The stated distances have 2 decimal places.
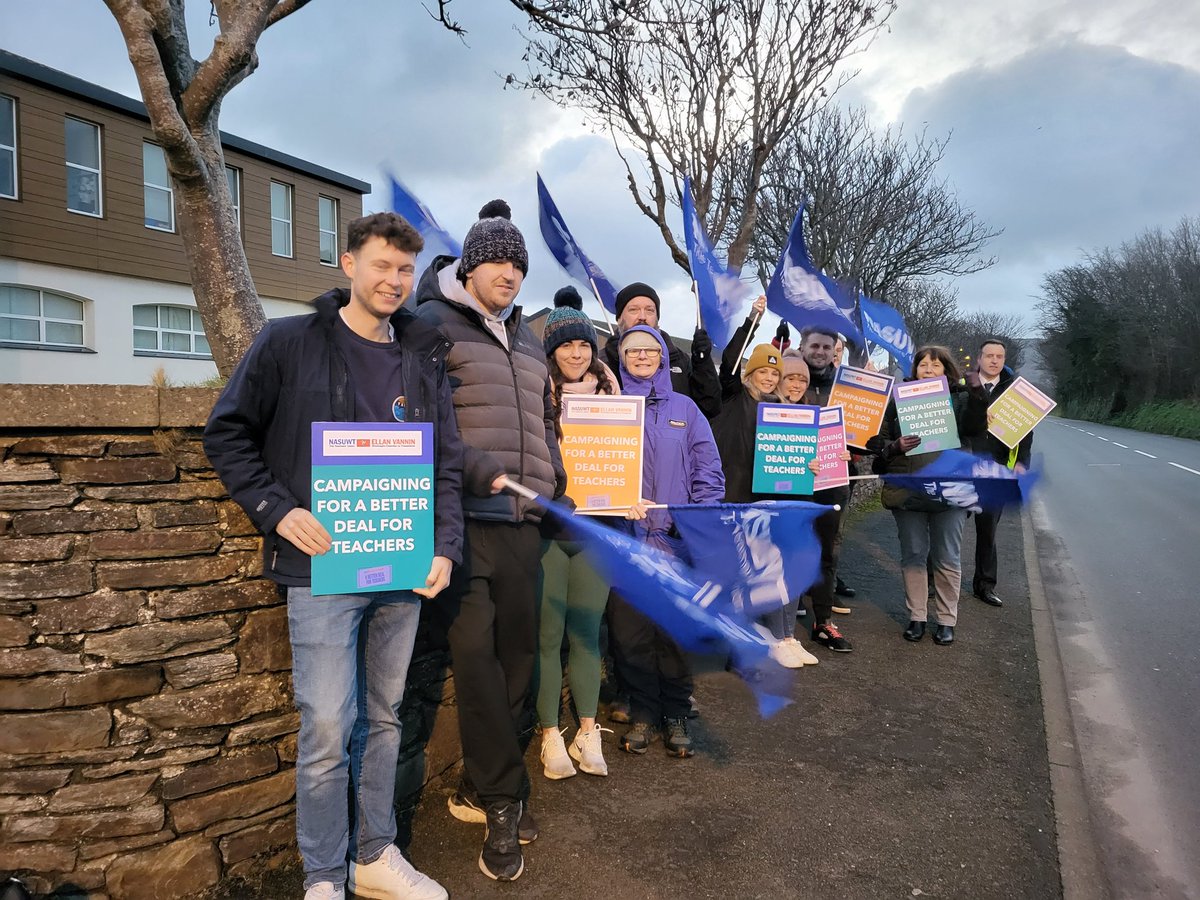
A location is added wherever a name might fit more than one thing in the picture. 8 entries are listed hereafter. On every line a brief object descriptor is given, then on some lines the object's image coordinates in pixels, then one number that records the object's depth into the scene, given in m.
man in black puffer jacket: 2.94
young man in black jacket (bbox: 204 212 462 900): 2.40
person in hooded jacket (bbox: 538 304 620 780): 3.63
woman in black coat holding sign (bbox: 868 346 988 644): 5.68
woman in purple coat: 3.89
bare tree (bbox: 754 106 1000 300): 15.66
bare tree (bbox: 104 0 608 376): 4.76
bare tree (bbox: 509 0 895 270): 10.11
